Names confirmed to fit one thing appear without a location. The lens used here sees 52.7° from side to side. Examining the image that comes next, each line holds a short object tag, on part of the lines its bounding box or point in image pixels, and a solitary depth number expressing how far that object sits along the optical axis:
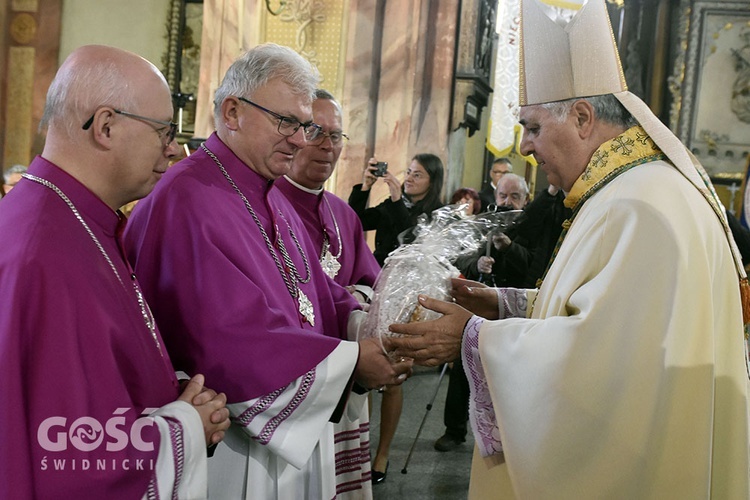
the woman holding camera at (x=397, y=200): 5.18
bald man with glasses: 1.38
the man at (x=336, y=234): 3.17
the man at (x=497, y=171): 7.33
